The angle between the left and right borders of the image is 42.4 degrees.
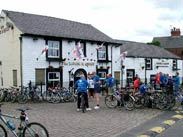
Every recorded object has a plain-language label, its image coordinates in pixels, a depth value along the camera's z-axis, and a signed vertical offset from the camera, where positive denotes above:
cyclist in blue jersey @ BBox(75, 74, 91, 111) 11.27 -0.74
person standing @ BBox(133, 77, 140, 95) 12.82 -0.70
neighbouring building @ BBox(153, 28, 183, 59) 46.70 +6.11
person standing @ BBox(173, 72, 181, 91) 15.13 -0.71
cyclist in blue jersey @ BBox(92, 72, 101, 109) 12.86 -0.63
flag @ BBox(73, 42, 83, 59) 18.14 +1.67
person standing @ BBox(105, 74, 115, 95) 14.10 -0.70
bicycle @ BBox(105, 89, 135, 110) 11.54 -1.38
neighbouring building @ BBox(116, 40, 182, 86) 24.40 +1.18
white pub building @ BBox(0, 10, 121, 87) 16.80 +1.67
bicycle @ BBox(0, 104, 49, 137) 5.59 -1.33
